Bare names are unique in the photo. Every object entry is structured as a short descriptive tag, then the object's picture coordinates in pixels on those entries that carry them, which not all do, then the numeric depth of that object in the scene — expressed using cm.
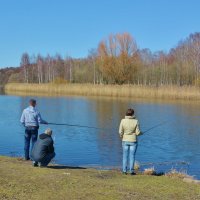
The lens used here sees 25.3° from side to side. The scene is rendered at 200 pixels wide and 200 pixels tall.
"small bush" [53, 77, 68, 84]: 6814
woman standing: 1024
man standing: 1178
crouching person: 1018
